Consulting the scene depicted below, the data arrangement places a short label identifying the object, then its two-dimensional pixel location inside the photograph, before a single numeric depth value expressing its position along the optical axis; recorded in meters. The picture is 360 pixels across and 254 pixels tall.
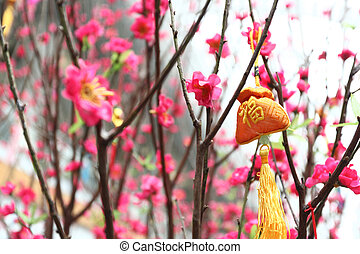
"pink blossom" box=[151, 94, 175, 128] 1.07
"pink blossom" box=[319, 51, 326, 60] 1.11
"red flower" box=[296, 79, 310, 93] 1.05
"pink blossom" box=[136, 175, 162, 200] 1.20
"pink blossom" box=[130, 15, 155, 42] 1.20
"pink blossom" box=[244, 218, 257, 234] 1.06
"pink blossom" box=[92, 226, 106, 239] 1.48
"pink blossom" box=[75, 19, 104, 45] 1.25
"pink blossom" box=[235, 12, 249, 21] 1.10
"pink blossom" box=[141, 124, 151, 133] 1.82
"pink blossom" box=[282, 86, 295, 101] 1.02
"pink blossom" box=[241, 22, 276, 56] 0.95
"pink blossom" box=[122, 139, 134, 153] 1.37
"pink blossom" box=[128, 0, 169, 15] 1.21
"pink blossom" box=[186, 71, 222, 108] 0.91
